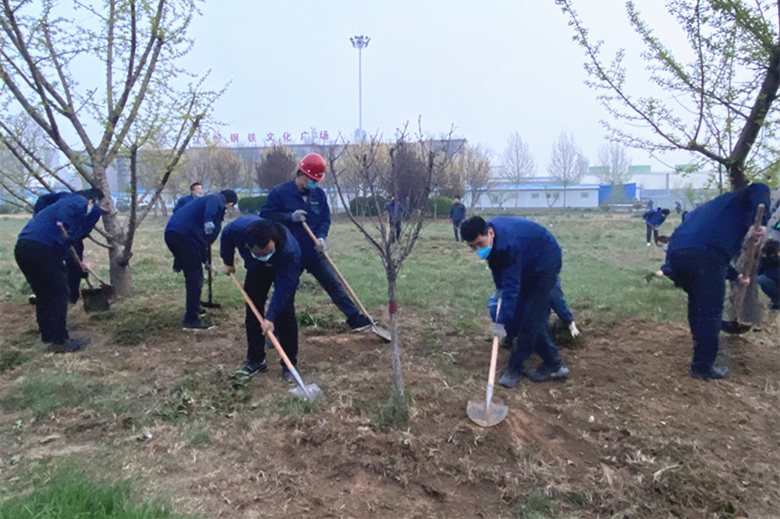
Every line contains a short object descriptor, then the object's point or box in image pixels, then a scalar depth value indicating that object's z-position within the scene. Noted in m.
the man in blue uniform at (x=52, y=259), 4.93
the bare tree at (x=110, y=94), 5.95
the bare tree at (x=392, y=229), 3.35
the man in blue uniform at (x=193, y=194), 6.86
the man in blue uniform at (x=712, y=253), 4.07
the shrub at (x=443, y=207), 27.01
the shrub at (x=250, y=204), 29.47
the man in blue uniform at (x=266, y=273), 3.95
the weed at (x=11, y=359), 4.77
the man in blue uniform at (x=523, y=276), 3.88
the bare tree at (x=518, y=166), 52.00
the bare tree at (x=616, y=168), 54.94
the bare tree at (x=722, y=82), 4.82
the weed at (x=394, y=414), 3.41
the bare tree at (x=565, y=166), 52.66
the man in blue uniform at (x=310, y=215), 5.34
